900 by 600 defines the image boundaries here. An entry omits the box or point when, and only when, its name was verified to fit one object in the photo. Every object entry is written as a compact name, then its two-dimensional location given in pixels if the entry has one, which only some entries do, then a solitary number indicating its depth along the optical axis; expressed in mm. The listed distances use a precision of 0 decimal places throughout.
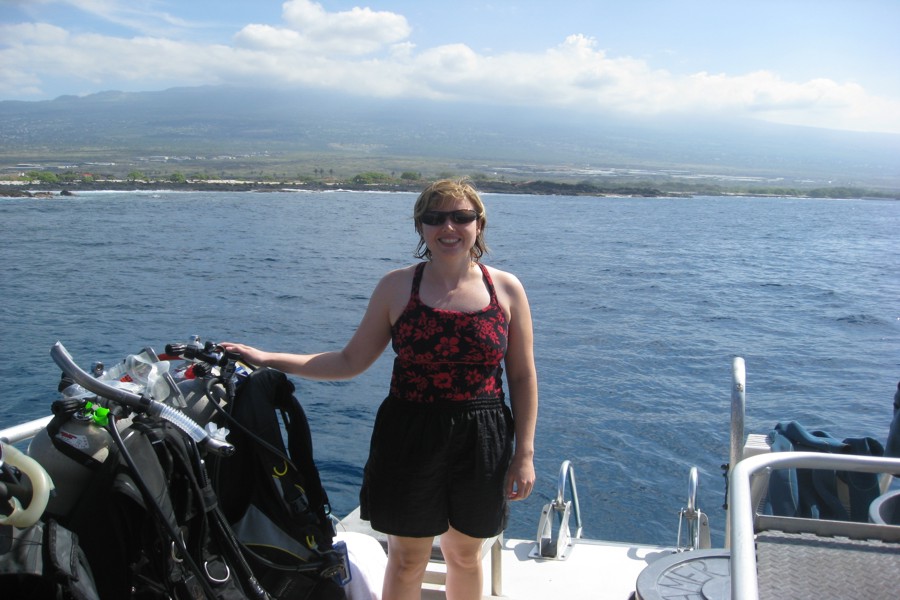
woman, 2285
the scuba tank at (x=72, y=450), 1972
